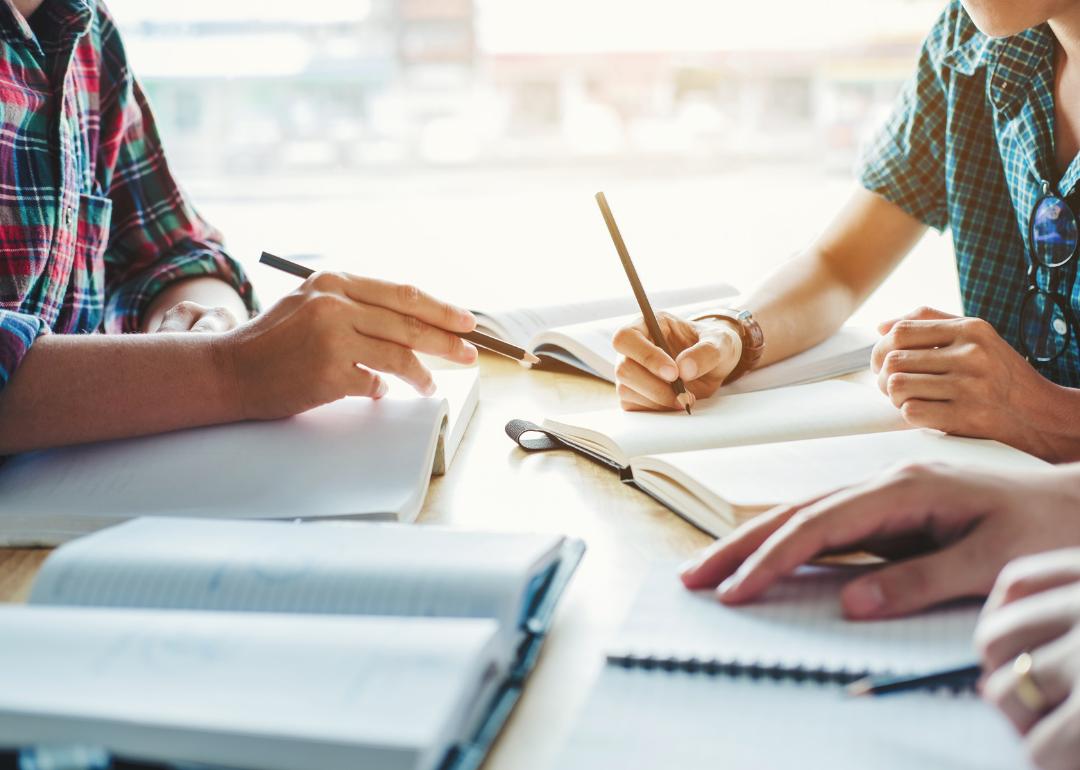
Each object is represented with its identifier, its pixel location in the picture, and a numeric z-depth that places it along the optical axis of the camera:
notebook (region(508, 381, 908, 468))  0.75
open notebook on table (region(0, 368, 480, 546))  0.63
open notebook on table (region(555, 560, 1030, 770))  0.35
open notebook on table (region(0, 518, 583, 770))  0.33
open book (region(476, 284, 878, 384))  1.02
